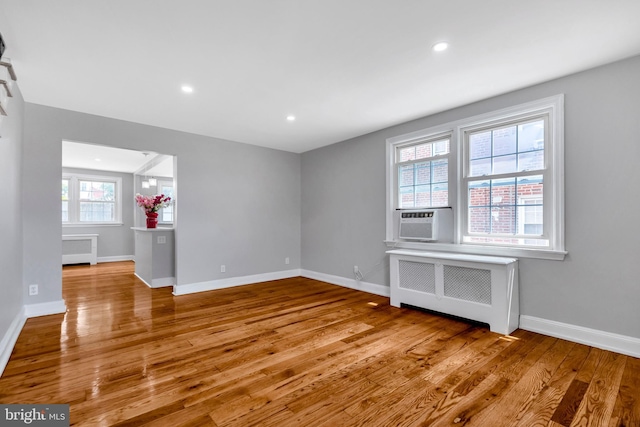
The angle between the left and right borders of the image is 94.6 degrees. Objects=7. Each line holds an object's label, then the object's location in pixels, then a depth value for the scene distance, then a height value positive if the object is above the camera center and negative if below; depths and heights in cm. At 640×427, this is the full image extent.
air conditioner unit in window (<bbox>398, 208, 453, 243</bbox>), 361 -16
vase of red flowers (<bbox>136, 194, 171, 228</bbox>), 525 +11
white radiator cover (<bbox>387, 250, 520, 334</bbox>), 287 -80
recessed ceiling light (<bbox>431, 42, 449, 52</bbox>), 225 +128
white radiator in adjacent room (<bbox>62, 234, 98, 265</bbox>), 700 -88
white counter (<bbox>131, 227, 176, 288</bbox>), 478 -74
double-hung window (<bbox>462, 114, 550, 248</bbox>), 297 +32
